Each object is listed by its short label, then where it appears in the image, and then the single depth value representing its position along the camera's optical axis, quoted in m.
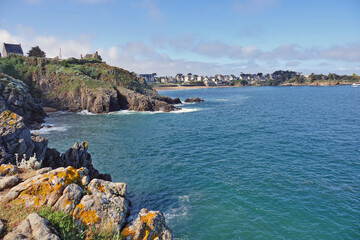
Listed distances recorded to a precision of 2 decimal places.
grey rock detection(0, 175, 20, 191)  12.11
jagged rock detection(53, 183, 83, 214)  10.72
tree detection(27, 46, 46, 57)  114.94
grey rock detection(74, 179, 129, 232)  10.78
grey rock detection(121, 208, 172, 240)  11.14
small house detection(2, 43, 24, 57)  109.56
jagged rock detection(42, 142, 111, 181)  23.06
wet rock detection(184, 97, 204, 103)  117.67
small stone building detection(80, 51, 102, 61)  148.89
